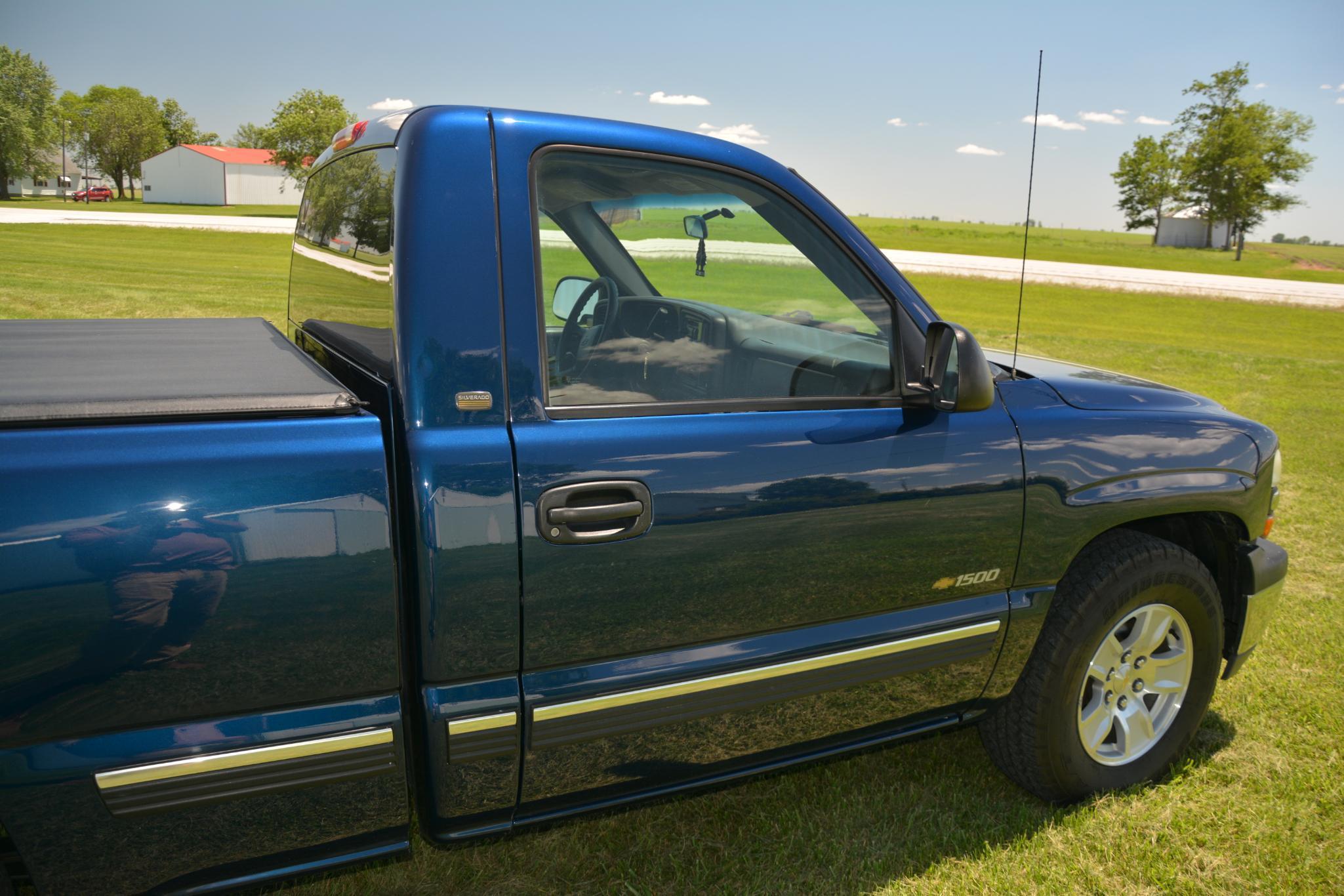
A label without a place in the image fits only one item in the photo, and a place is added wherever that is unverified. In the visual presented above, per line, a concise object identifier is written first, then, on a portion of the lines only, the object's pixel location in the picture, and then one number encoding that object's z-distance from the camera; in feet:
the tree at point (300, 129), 246.27
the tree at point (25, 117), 251.19
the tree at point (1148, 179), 225.97
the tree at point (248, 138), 382.61
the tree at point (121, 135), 305.53
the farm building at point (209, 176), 279.28
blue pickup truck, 5.22
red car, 260.42
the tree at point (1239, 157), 203.21
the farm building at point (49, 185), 312.50
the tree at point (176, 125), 357.82
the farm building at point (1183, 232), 244.42
